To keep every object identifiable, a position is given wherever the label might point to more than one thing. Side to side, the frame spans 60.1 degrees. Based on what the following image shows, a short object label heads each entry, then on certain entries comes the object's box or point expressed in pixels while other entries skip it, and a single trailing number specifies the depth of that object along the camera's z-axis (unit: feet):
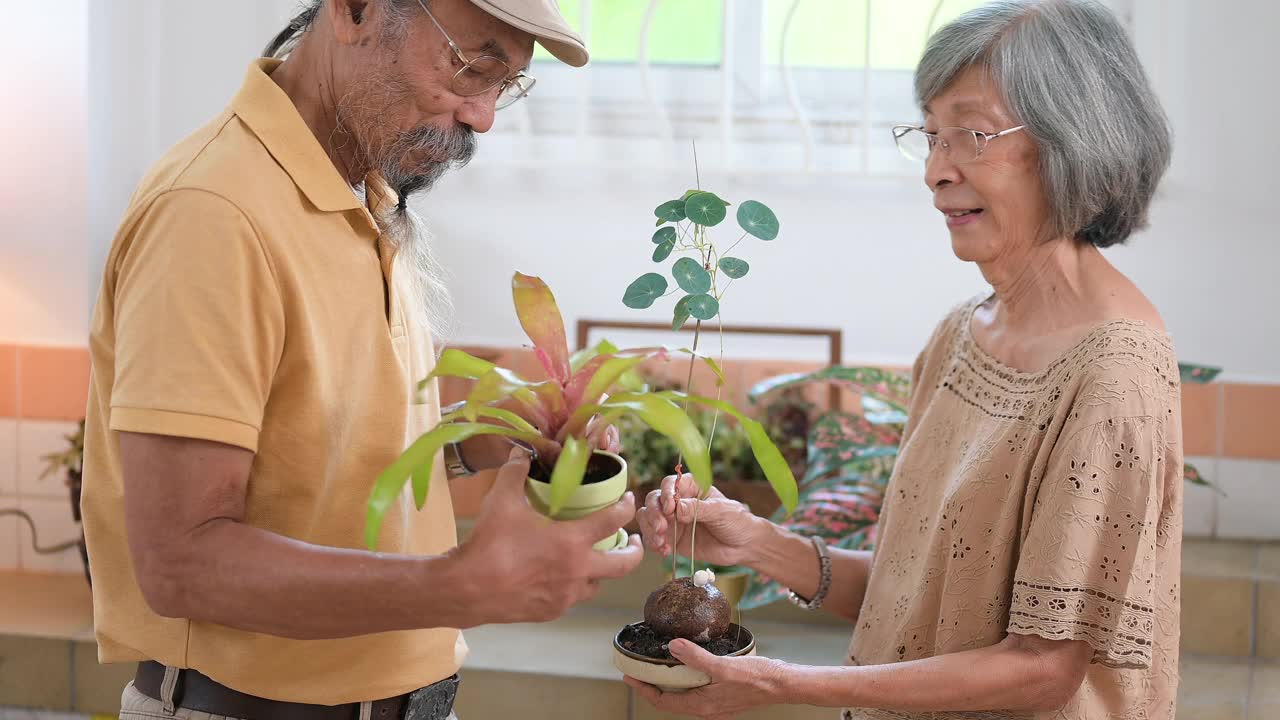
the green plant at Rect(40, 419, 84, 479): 8.68
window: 9.70
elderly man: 3.31
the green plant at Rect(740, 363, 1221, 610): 7.63
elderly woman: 4.07
